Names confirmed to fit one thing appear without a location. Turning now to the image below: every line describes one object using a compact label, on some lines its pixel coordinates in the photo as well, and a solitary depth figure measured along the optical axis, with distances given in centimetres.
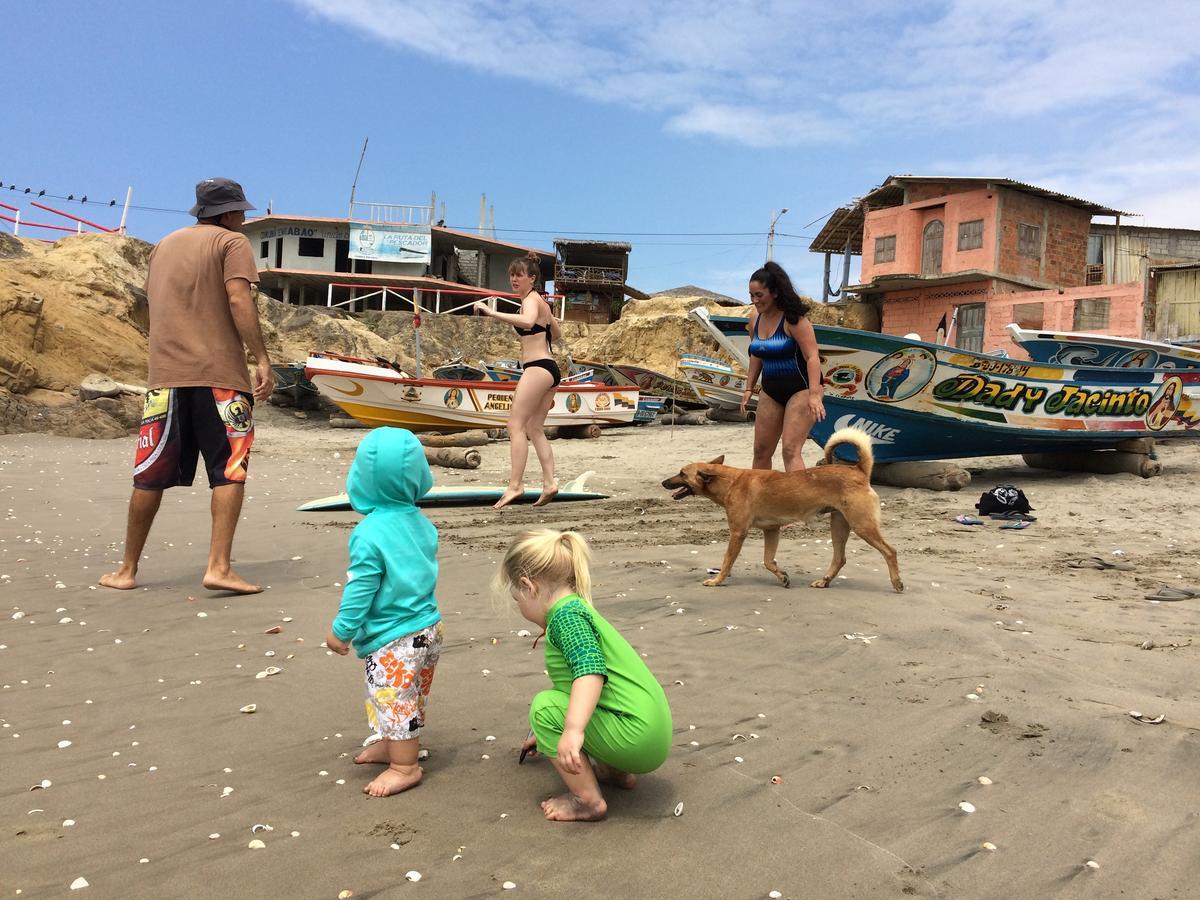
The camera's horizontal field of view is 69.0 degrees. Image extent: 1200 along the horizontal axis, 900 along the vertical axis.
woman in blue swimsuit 641
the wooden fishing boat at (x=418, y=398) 1970
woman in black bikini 765
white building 4253
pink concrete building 2961
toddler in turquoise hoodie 262
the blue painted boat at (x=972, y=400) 1027
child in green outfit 241
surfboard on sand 851
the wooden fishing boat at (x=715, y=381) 2523
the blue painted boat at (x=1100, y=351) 1344
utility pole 4678
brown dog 513
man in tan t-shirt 495
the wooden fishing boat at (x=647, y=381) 2930
